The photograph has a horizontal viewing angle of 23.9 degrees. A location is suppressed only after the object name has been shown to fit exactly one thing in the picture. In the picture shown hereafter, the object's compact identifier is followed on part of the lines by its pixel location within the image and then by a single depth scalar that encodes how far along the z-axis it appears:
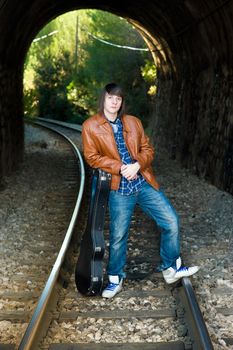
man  4.47
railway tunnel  9.67
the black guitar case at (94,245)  4.63
